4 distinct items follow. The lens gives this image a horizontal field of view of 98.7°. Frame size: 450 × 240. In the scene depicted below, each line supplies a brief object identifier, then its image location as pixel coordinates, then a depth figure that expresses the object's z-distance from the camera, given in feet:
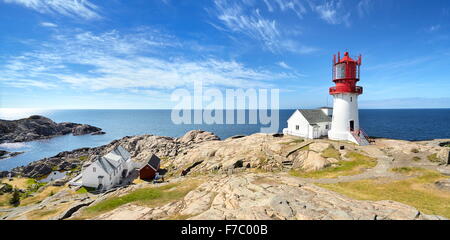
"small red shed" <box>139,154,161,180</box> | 140.56
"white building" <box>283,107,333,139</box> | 128.26
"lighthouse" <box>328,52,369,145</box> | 113.91
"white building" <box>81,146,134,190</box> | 126.93
